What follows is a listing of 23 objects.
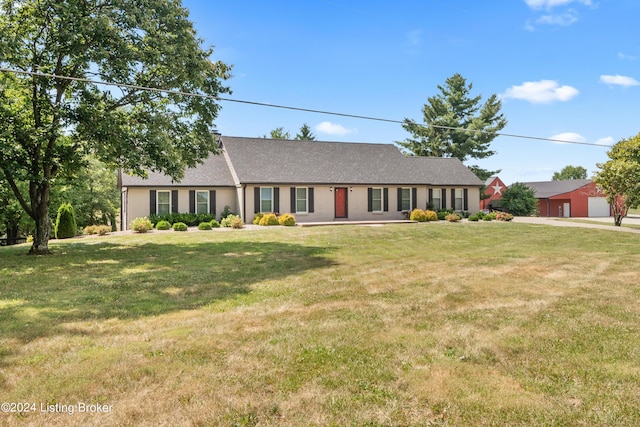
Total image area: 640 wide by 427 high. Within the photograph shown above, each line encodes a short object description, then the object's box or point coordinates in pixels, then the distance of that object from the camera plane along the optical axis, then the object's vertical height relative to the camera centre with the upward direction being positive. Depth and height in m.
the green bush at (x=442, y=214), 27.94 -0.78
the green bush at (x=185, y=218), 23.05 -0.67
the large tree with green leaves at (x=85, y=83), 11.66 +4.34
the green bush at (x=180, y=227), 20.72 -1.09
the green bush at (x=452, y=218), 25.61 -0.99
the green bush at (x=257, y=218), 23.40 -0.74
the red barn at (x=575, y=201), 45.14 +0.08
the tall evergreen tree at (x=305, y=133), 57.03 +10.96
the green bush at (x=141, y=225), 20.25 -0.96
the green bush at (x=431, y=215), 26.42 -0.80
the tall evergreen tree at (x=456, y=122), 44.19 +9.58
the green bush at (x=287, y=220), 23.02 -0.89
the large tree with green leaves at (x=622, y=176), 22.91 +1.53
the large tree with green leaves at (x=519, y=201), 38.78 +0.18
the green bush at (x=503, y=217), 27.66 -1.05
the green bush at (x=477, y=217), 26.70 -0.99
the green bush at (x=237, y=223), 21.22 -0.94
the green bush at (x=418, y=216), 26.05 -0.84
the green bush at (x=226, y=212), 24.92 -0.37
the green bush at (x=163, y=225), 21.52 -1.02
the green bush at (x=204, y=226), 21.00 -1.07
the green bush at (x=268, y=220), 22.89 -0.85
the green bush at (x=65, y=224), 19.48 -0.79
